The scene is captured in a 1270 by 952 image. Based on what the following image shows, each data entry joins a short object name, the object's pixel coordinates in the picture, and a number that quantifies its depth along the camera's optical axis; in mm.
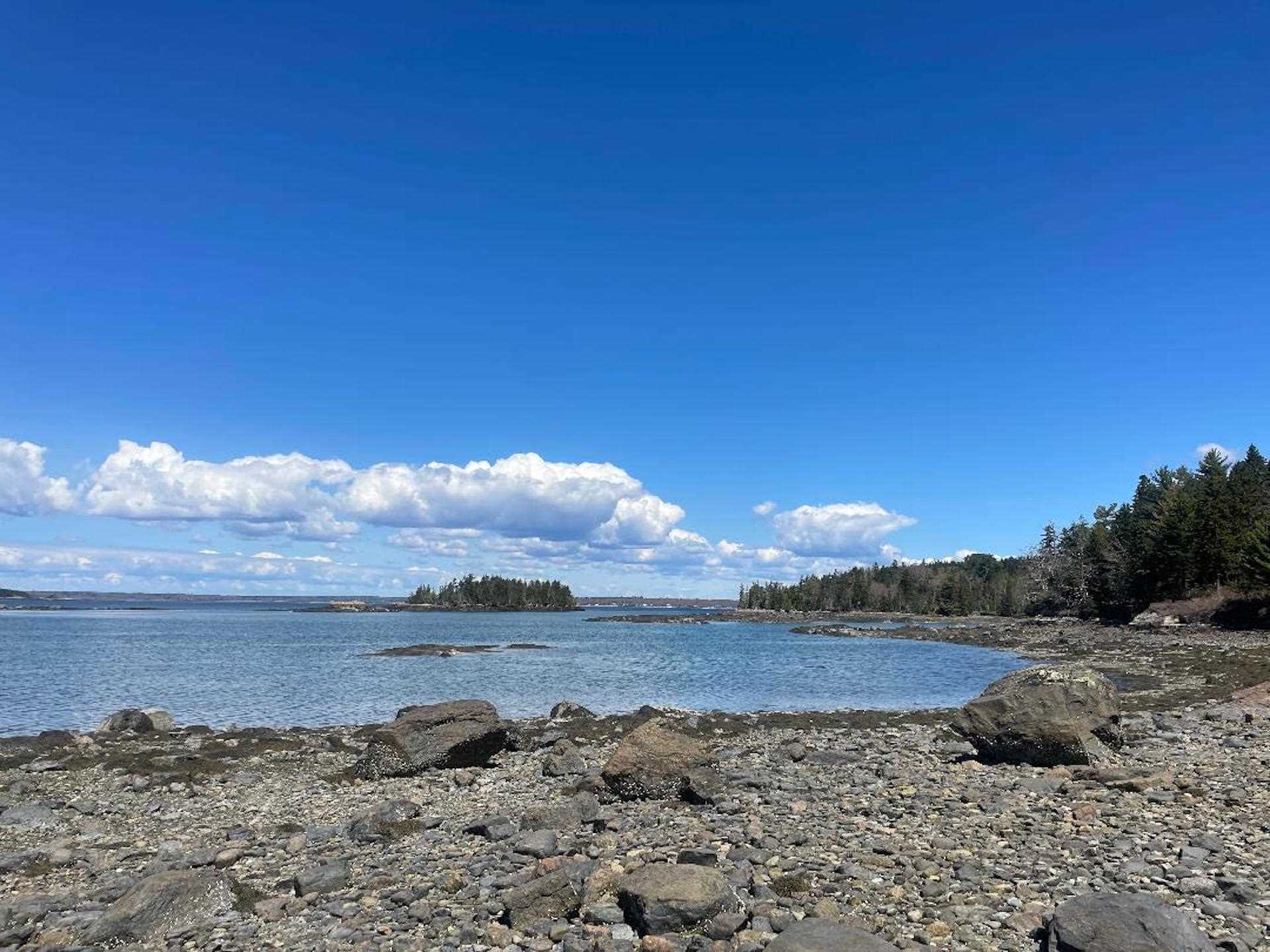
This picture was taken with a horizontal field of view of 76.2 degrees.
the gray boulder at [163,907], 11836
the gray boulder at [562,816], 17047
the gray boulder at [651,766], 19250
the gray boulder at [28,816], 19312
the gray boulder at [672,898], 10914
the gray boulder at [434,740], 24109
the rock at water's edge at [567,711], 37059
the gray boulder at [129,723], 32844
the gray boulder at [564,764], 24000
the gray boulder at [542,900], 11633
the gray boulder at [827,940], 9570
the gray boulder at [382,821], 16859
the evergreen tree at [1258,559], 79394
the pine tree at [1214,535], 95062
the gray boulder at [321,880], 13477
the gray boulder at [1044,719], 21328
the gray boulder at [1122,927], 9016
